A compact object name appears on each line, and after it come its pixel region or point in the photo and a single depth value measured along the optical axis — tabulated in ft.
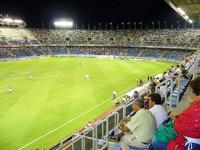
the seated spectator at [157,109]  14.41
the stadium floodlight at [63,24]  240.44
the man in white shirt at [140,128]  13.12
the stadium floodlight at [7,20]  202.48
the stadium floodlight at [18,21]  211.19
